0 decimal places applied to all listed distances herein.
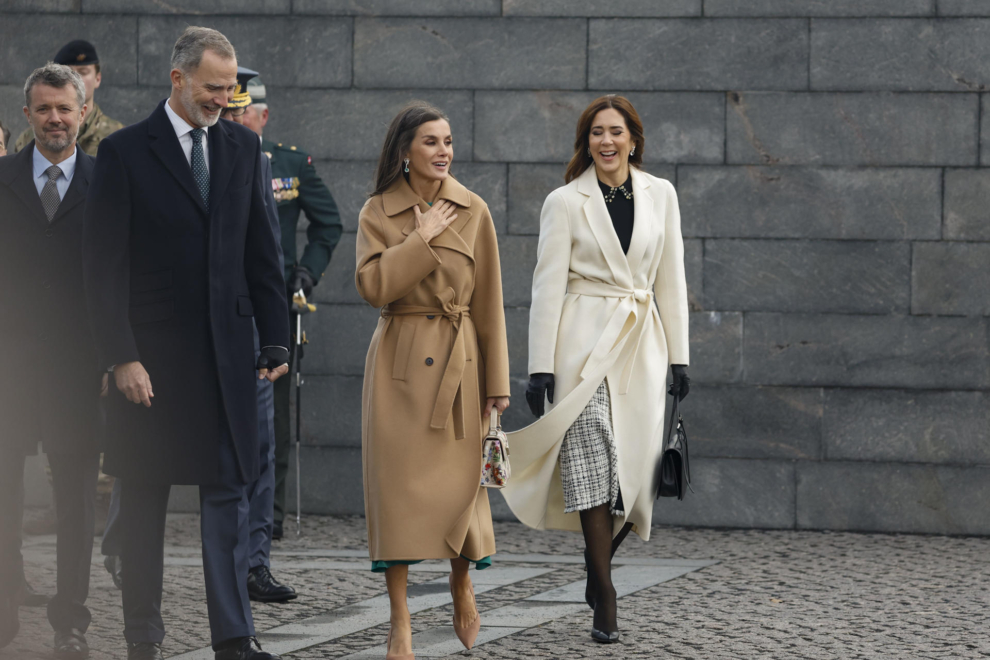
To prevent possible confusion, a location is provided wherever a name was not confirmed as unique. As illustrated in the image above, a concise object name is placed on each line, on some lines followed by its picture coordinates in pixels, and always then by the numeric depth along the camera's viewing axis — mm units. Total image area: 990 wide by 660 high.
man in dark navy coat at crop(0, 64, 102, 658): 10727
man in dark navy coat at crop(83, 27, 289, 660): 9430
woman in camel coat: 10078
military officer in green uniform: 15141
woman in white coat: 11516
